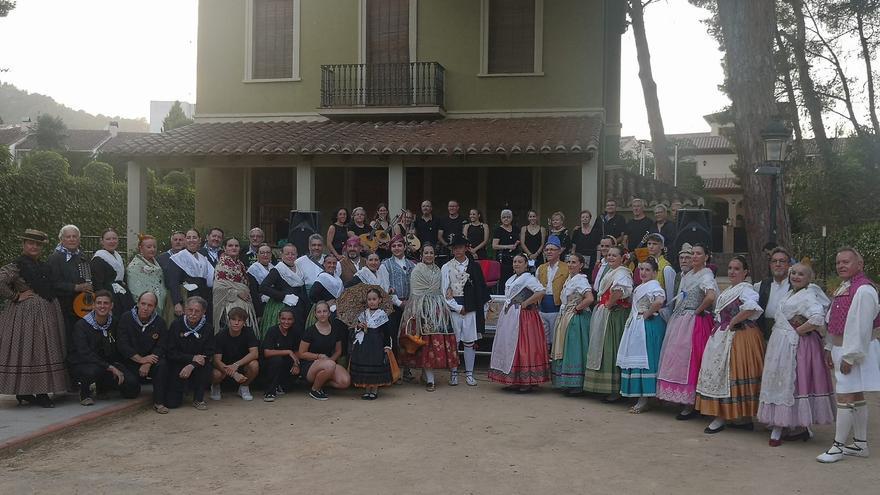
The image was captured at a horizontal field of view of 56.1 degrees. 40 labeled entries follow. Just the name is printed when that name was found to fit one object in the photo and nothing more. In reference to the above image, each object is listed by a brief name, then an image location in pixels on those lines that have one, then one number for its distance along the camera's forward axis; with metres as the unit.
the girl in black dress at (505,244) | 11.45
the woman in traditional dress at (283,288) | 9.16
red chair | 10.98
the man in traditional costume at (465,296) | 9.62
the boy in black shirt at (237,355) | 8.48
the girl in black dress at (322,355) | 8.74
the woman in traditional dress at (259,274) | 9.32
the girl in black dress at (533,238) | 11.44
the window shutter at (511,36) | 15.94
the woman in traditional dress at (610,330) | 8.57
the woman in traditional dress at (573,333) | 8.91
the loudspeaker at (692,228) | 9.71
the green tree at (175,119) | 37.28
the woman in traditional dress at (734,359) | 7.34
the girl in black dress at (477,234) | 11.53
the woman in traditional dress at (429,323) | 9.39
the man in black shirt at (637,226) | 10.71
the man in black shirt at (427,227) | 11.77
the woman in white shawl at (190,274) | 9.02
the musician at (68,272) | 8.09
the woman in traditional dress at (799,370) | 6.91
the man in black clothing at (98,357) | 7.92
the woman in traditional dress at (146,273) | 8.83
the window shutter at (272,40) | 16.88
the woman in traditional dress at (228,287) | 9.07
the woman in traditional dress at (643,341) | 8.22
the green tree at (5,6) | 15.00
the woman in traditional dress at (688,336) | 7.77
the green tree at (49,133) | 42.38
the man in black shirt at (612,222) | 11.00
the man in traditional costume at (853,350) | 6.45
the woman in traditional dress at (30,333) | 7.73
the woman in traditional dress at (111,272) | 8.49
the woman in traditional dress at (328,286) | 9.31
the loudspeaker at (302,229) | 11.31
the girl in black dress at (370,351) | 8.82
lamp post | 11.05
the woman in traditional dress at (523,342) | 9.18
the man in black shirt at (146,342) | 8.05
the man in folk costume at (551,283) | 9.57
